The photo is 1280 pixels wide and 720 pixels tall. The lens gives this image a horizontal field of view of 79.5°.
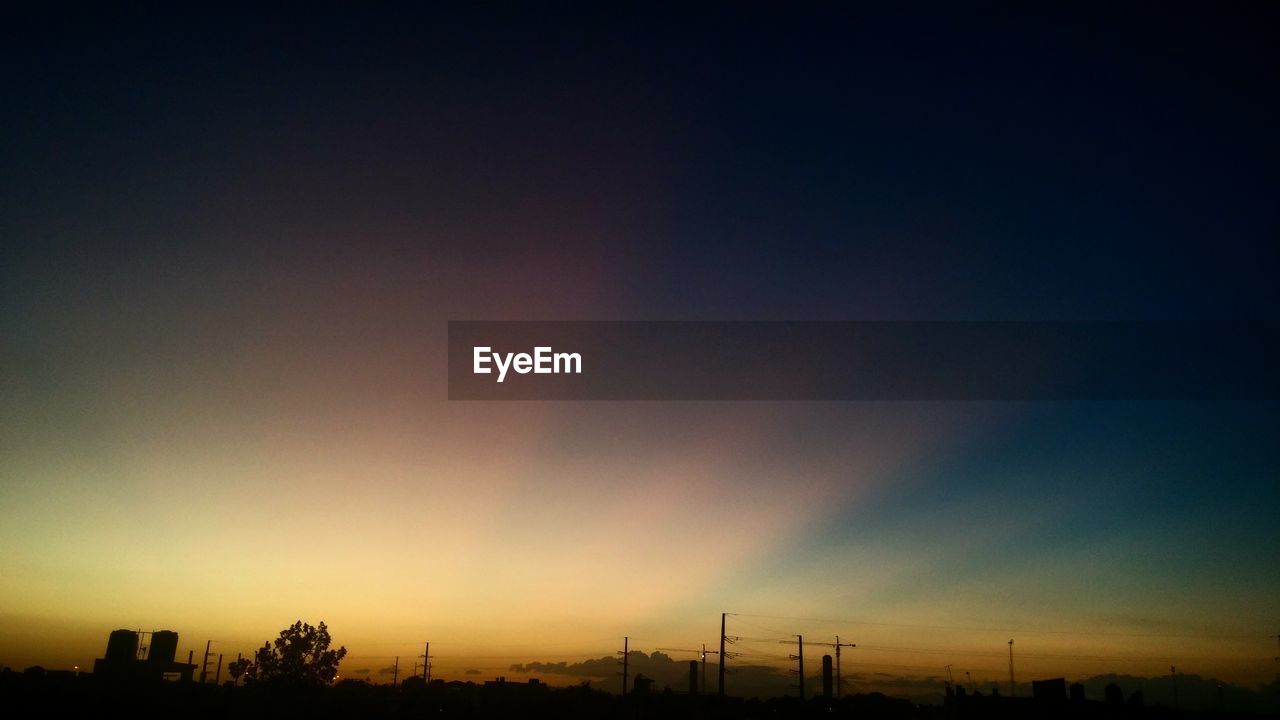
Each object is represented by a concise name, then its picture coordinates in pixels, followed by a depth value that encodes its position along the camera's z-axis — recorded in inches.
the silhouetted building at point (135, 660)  6028.5
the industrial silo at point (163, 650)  7121.1
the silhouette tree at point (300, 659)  5654.5
